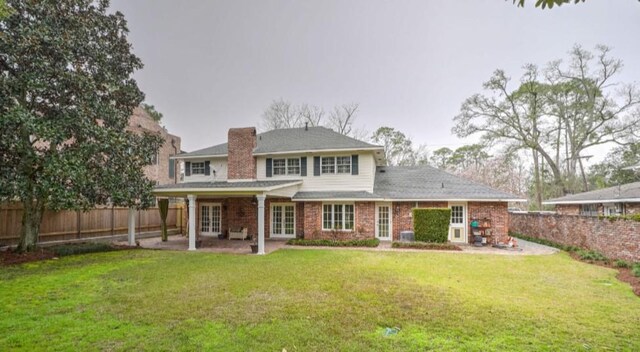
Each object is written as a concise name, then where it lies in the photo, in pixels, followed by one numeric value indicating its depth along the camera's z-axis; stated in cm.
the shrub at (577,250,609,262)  1027
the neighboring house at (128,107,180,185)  2525
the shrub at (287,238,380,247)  1369
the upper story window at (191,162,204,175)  1750
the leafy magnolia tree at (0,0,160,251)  933
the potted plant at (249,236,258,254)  1187
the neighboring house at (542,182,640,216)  1464
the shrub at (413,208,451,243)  1351
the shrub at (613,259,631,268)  918
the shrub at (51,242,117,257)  1123
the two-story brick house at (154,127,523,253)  1437
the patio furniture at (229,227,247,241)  1576
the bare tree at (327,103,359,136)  3094
